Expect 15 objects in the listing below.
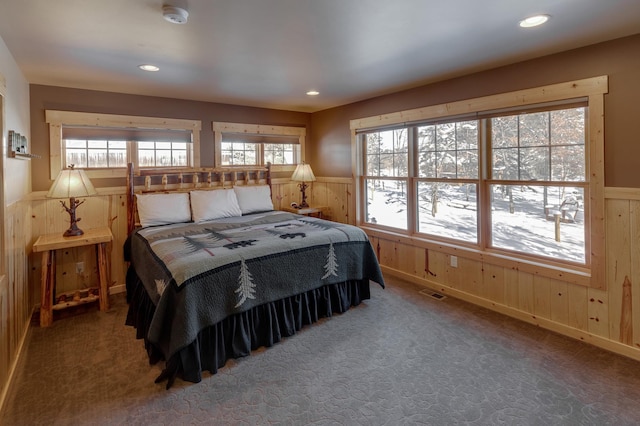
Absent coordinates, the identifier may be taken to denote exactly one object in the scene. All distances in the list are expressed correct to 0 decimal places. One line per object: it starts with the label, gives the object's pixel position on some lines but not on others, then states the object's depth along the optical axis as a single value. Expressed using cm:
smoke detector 190
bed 232
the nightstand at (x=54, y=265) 314
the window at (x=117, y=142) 362
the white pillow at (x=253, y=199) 441
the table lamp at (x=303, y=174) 497
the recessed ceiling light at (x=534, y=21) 215
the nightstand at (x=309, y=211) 499
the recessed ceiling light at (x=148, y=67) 298
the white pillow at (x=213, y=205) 397
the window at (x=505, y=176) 274
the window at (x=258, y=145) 471
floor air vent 368
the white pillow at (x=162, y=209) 372
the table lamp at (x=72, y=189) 321
